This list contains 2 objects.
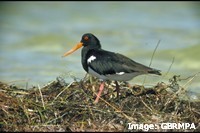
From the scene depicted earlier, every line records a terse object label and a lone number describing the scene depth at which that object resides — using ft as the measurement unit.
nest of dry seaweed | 56.85
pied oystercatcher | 61.93
